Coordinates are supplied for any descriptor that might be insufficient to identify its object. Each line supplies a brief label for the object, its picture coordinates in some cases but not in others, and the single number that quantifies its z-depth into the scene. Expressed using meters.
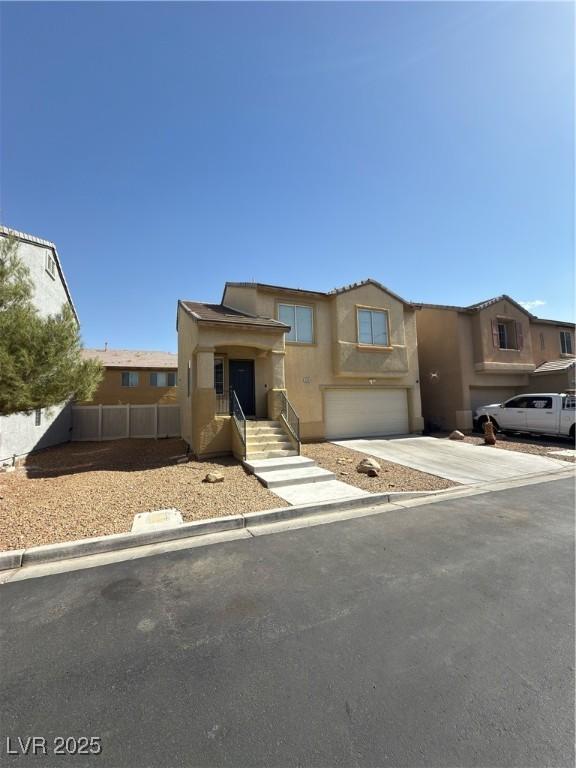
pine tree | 6.40
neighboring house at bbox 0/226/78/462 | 10.60
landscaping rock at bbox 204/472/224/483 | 7.98
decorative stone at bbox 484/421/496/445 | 13.54
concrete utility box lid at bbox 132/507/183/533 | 5.36
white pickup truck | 13.46
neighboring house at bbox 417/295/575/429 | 17.45
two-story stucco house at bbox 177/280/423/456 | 11.12
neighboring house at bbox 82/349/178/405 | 24.67
